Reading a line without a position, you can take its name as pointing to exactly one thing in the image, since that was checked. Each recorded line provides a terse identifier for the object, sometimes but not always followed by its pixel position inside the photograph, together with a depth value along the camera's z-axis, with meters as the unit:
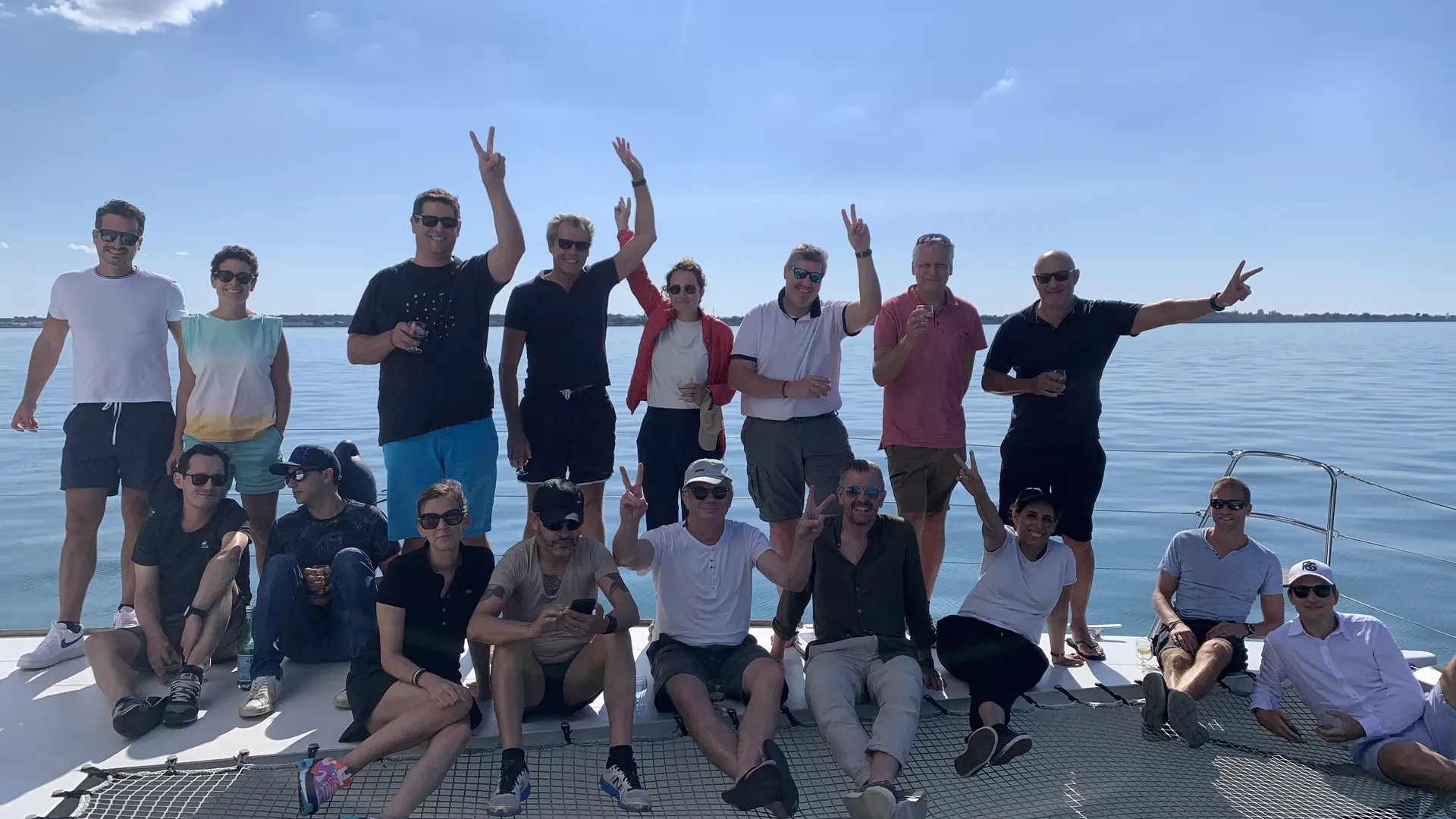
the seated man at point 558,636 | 3.12
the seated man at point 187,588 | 3.63
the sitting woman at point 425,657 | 3.07
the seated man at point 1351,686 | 3.50
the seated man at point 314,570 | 3.69
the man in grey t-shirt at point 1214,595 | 3.94
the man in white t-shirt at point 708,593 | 3.31
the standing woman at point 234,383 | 4.14
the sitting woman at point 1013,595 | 3.75
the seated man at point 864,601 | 3.51
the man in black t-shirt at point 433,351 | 3.85
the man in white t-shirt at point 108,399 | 4.17
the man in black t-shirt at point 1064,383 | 4.20
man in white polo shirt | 4.21
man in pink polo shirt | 4.22
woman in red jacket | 4.27
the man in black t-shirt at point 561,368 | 4.07
